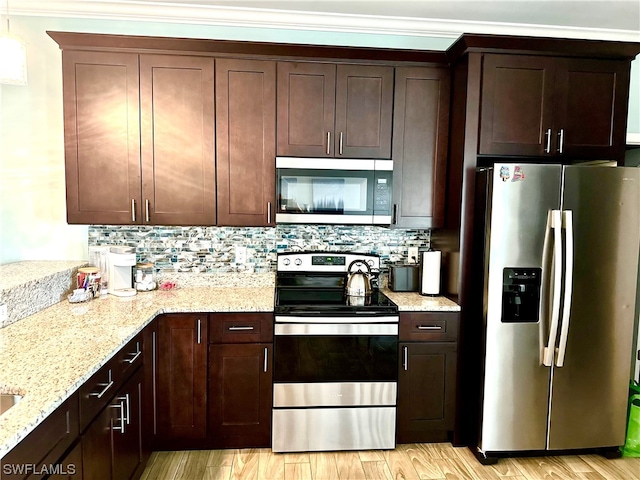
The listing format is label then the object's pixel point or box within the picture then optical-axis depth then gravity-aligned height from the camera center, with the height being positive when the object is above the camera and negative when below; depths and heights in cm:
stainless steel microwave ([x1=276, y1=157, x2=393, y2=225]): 262 +17
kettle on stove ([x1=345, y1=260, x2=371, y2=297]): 267 -44
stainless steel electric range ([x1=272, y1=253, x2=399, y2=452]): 239 -94
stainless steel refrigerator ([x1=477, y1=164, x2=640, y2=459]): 227 -47
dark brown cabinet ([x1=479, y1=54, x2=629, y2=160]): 246 +69
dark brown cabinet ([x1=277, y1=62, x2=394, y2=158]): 260 +68
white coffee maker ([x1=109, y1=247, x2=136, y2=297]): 255 -36
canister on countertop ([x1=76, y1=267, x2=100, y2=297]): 246 -41
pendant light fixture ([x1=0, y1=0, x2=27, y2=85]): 211 +78
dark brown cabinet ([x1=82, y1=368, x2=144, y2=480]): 155 -95
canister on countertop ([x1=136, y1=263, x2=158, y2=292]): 268 -42
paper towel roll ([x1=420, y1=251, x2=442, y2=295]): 271 -36
